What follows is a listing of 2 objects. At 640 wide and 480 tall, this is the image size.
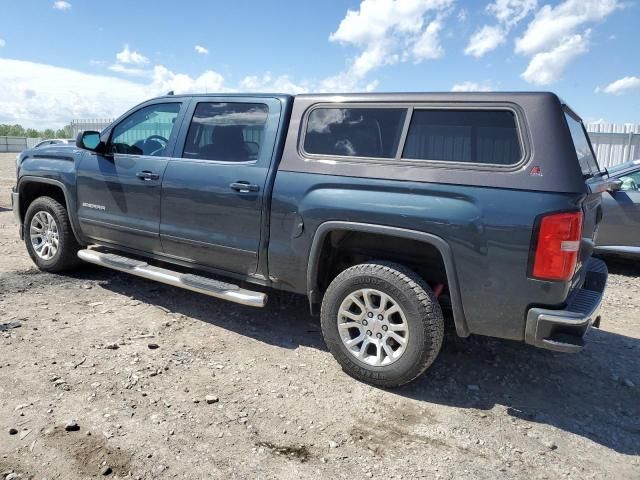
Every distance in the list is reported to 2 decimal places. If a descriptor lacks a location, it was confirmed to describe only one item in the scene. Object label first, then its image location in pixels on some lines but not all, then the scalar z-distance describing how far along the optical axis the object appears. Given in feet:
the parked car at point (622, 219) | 20.95
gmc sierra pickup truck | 9.73
